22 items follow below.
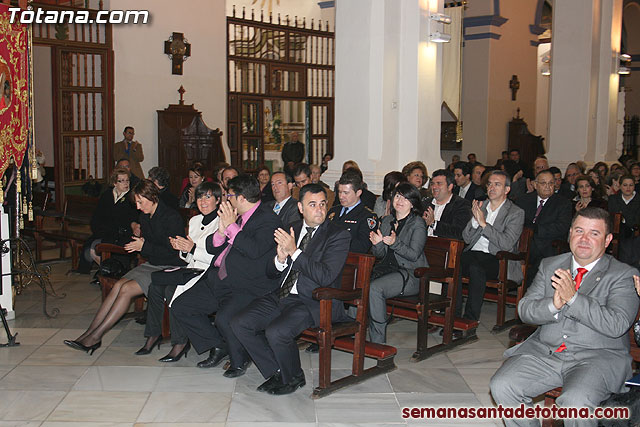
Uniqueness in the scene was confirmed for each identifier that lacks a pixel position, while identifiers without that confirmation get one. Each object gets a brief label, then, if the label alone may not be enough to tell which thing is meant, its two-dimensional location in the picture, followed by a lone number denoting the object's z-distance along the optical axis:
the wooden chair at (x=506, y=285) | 5.94
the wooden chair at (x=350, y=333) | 4.54
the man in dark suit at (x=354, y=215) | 5.50
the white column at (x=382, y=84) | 8.39
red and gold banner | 6.12
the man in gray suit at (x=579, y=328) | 3.40
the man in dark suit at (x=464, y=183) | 8.29
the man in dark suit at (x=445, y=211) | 6.31
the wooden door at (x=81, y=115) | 11.05
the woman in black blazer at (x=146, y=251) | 5.46
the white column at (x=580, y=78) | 12.35
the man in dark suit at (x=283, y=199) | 6.39
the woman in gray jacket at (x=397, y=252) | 5.30
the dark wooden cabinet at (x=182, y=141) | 12.34
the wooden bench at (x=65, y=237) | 8.24
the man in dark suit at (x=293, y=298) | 4.55
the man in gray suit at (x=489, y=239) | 5.96
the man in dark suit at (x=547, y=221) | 6.76
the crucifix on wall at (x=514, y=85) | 17.08
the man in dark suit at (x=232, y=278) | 4.96
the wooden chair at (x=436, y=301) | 5.27
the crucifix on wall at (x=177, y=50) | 12.47
